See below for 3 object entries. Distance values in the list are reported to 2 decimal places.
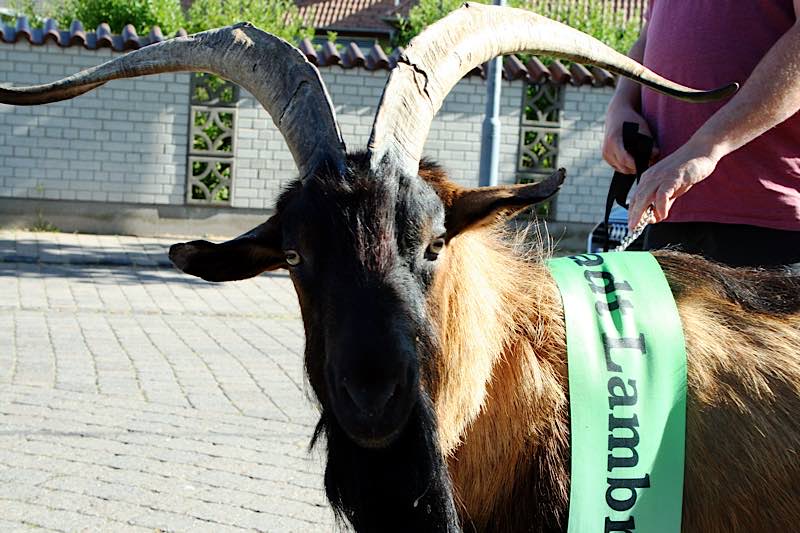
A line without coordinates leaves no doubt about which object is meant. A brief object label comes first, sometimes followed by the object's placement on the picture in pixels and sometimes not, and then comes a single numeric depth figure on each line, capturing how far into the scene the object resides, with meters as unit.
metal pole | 12.07
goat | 2.68
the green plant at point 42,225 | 16.06
